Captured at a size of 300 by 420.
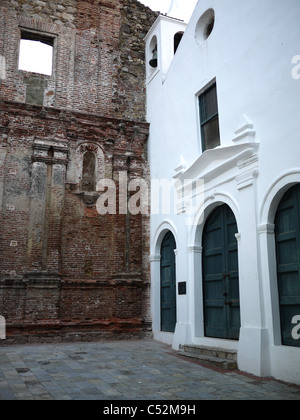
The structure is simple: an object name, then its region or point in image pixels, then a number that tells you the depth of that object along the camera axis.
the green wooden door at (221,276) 7.96
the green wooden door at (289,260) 6.43
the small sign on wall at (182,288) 9.46
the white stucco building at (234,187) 6.64
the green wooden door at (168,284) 10.38
